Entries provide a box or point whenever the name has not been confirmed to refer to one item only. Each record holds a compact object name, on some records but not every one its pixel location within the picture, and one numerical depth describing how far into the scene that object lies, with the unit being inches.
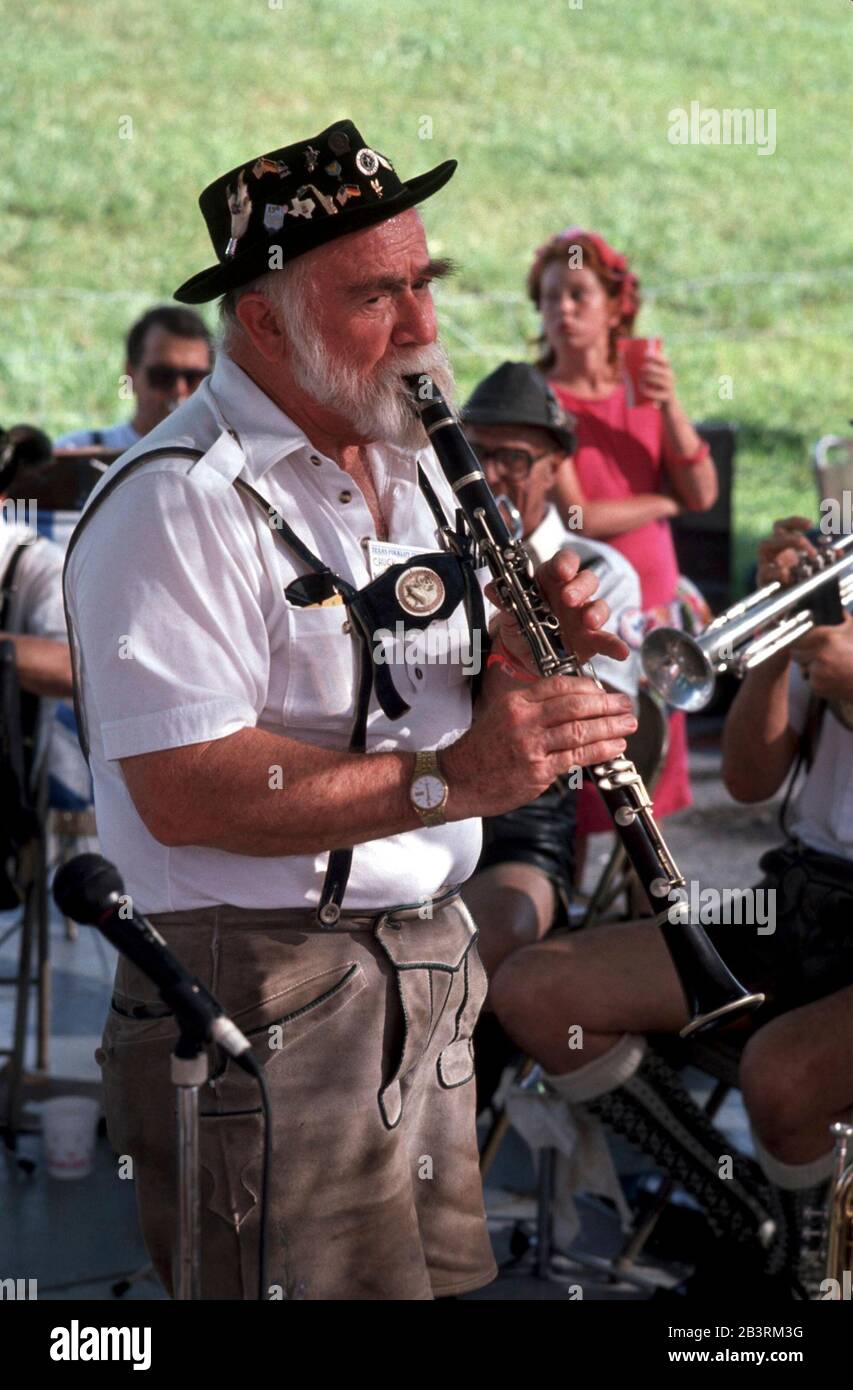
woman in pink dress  230.7
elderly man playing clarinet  84.7
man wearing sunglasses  220.2
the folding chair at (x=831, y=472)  281.9
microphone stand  74.0
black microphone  73.0
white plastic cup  171.6
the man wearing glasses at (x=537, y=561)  155.0
